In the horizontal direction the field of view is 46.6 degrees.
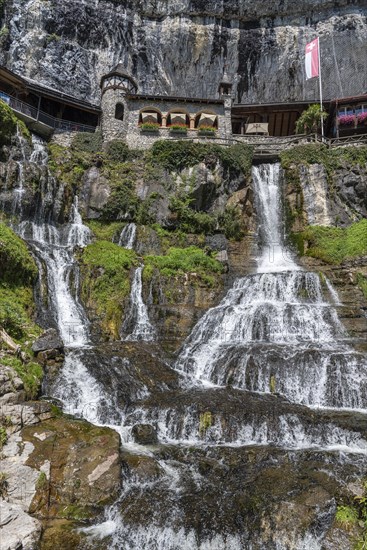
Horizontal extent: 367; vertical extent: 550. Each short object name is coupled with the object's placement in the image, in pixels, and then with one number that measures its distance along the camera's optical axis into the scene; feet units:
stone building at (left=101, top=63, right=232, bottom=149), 106.63
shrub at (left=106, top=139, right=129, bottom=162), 101.40
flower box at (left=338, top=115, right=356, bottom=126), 112.47
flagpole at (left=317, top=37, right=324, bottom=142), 107.19
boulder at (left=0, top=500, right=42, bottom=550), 23.03
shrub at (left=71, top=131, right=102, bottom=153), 104.42
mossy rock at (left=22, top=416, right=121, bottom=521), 27.68
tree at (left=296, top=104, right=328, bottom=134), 109.09
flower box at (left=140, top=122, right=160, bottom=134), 106.11
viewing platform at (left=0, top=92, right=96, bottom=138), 99.19
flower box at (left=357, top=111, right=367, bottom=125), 111.96
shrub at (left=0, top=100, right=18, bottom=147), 85.62
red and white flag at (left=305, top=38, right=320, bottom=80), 111.65
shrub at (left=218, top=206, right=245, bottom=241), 93.20
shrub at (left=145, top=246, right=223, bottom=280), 74.90
